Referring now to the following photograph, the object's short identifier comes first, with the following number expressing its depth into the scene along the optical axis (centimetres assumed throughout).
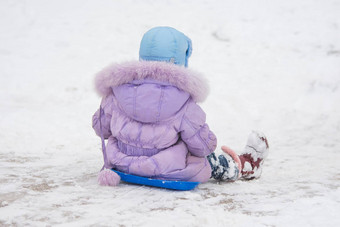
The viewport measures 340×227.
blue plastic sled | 529
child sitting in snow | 527
